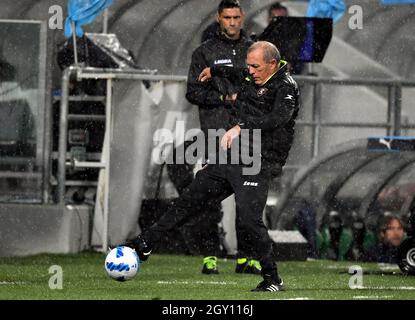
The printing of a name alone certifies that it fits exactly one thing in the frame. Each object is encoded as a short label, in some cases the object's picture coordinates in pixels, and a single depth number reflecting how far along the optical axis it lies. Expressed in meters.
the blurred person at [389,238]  15.12
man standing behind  12.75
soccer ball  11.09
